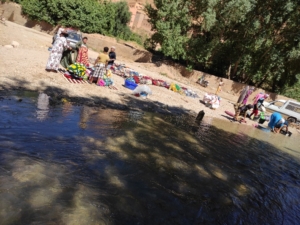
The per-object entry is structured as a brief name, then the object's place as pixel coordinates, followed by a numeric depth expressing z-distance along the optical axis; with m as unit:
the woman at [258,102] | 12.79
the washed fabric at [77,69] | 9.95
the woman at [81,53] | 11.00
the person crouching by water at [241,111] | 12.85
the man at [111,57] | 11.91
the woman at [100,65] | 10.12
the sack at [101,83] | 10.52
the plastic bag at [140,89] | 11.39
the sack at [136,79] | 13.50
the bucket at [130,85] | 12.04
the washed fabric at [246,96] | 14.62
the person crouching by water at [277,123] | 12.86
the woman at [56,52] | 9.67
